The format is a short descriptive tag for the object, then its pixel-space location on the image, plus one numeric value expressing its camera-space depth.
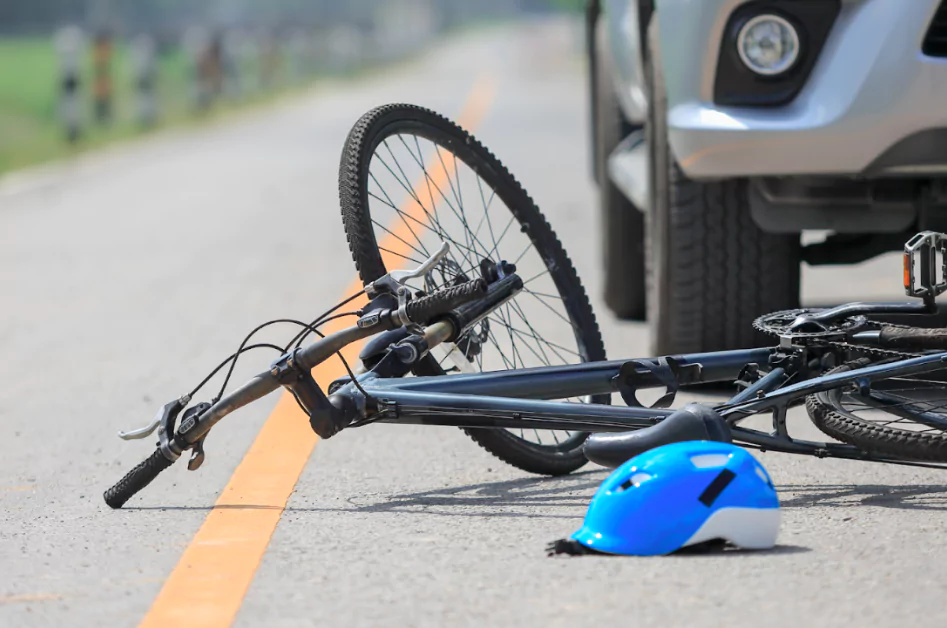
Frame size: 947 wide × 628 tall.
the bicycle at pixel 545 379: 6.93
